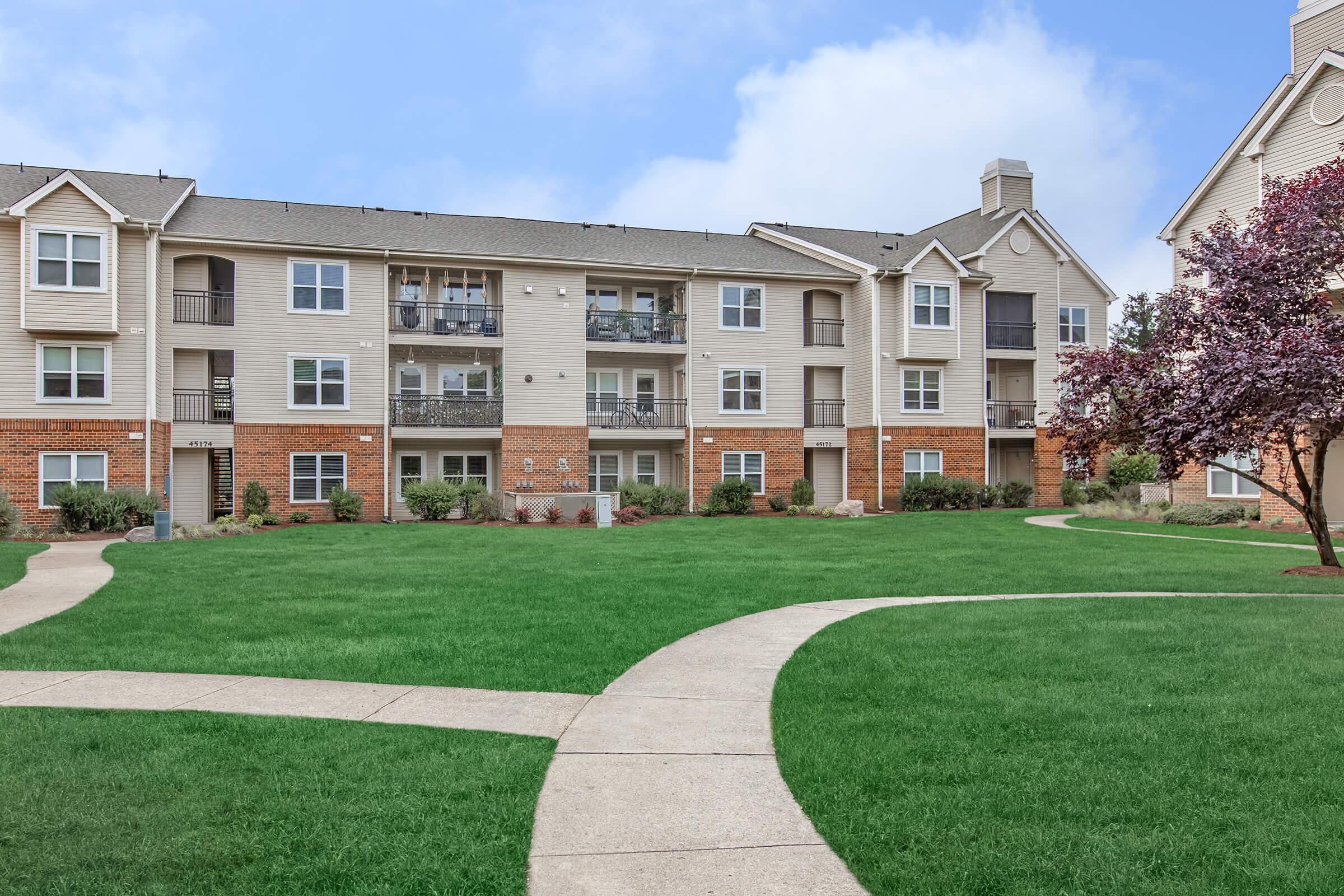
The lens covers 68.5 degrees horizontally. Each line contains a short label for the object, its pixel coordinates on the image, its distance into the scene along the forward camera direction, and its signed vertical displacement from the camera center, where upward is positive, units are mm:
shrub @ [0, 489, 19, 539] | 21859 -1301
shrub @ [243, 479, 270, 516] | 26797 -1097
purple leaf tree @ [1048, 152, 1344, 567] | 12031 +1232
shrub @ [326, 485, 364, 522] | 27422 -1268
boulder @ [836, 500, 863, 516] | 30188 -1563
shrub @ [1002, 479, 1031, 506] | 33656 -1256
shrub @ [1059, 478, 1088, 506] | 33688 -1232
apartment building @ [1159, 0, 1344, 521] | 22609 +7584
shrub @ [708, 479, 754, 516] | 30578 -1146
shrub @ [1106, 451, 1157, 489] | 33250 -442
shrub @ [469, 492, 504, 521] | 27656 -1356
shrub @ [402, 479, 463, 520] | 28234 -1140
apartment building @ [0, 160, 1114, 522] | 25531 +3379
